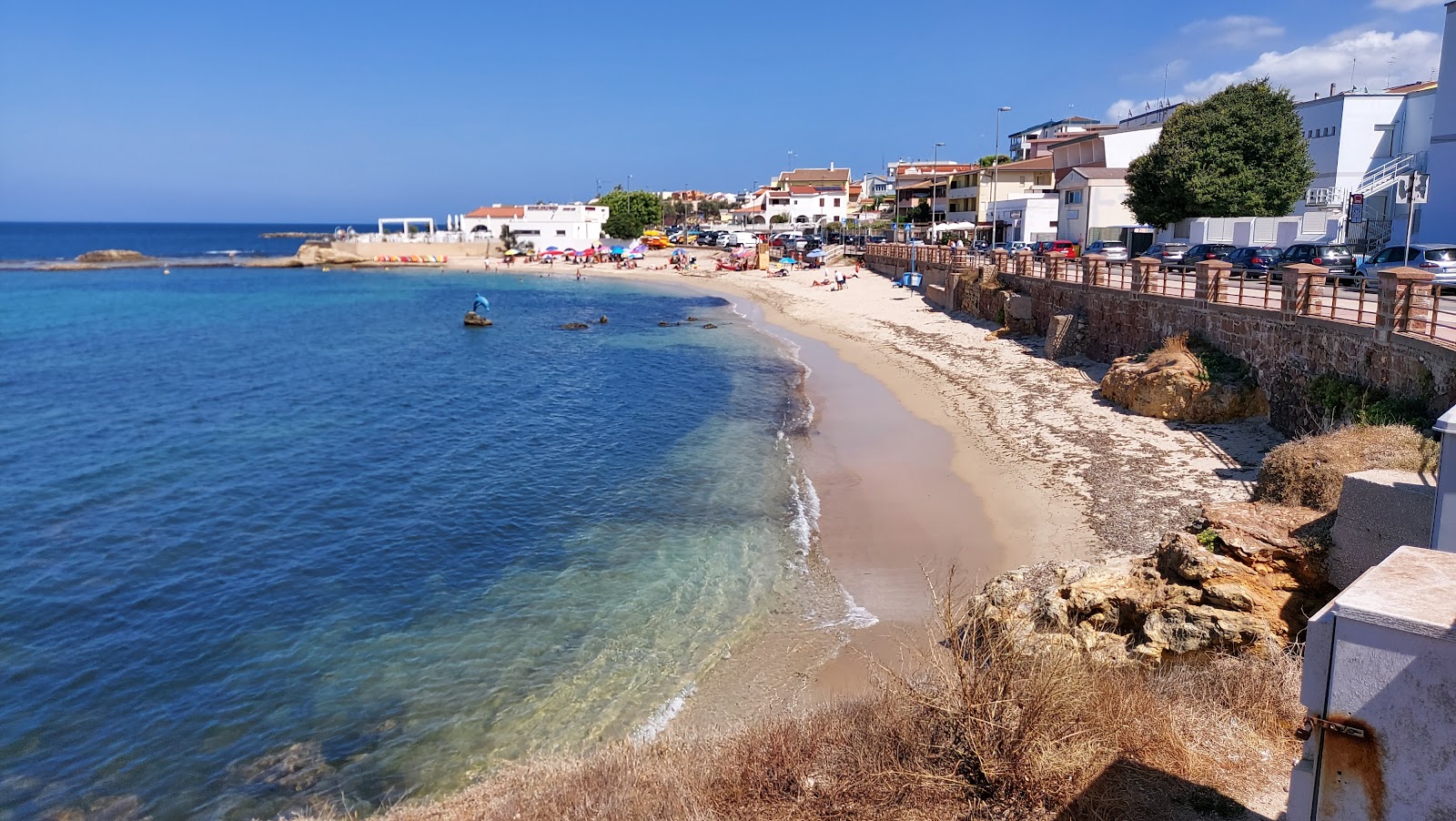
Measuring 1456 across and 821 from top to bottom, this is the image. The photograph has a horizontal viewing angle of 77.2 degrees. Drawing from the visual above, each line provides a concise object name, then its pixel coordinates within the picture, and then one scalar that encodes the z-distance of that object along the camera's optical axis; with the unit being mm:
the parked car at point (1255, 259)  30109
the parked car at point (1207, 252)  33062
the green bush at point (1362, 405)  14594
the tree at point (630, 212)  119688
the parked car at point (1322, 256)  29234
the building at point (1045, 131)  108938
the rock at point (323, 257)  110750
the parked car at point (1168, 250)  37469
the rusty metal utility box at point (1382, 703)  4250
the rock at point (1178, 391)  20172
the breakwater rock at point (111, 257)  115125
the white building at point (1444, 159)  34312
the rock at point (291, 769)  10234
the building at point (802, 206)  123688
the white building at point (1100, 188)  53906
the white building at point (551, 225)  110938
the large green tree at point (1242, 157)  43562
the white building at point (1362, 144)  41269
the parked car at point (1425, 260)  23766
